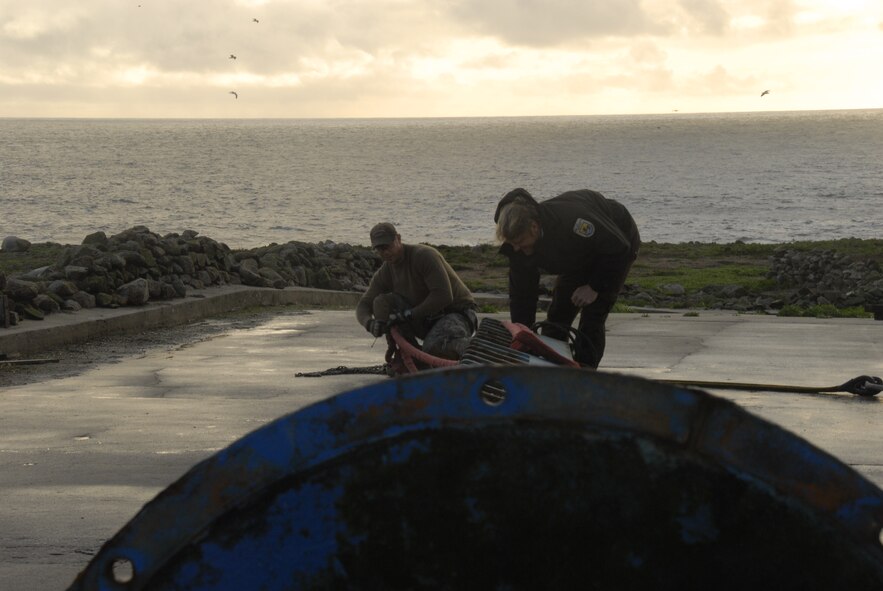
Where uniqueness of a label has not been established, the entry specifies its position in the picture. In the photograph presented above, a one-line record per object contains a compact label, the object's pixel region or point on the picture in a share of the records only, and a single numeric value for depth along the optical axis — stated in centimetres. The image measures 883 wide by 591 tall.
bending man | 679
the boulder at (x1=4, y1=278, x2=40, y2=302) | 1272
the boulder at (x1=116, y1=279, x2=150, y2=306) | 1458
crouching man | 888
